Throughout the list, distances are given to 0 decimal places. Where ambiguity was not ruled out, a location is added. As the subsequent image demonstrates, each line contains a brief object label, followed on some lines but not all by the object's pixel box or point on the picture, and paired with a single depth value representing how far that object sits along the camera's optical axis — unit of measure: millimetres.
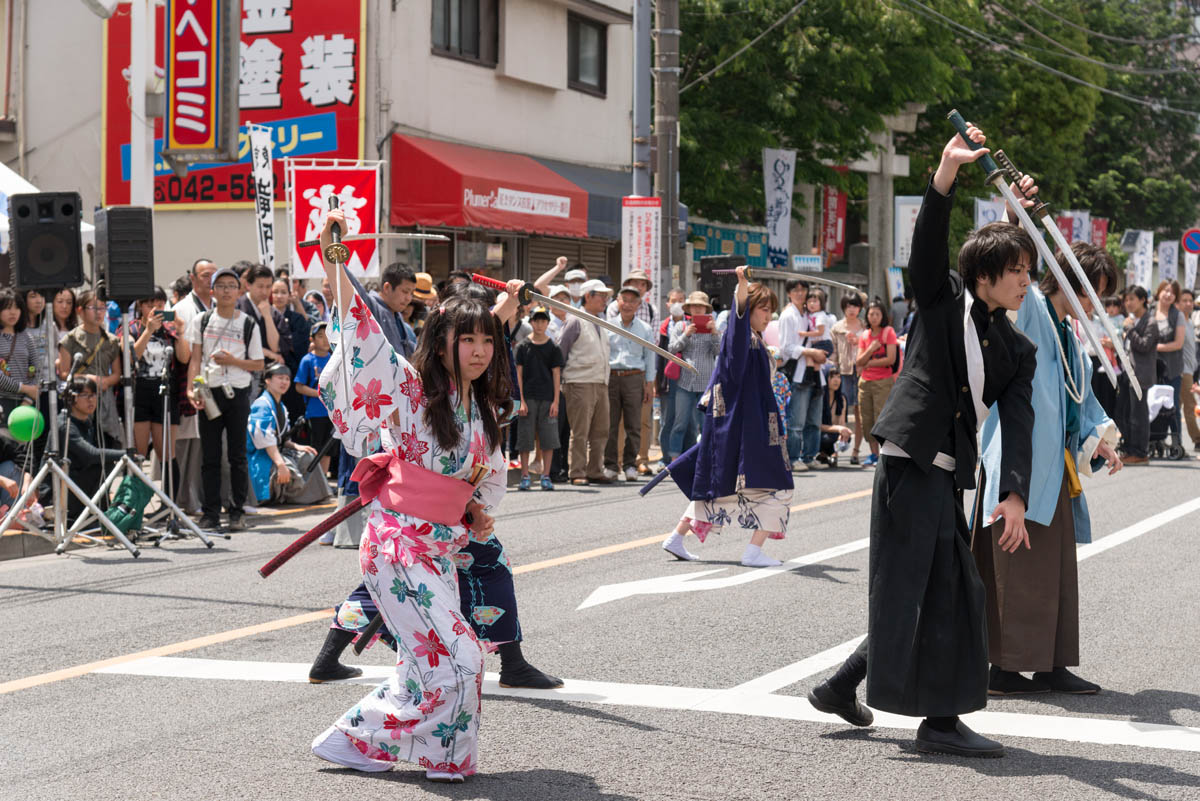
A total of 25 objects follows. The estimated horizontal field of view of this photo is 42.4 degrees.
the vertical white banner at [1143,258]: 37594
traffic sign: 29750
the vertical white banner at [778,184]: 27750
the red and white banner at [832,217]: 36250
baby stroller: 18031
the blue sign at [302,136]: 21219
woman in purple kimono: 9555
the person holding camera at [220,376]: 11414
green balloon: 10398
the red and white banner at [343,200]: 15641
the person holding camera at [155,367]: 11742
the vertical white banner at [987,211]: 32656
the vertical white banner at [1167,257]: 41562
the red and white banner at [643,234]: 18047
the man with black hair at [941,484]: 5129
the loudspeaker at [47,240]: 10477
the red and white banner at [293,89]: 21078
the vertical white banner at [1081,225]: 41375
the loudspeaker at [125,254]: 10719
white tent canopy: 16250
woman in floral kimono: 4898
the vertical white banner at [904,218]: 31422
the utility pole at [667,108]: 17938
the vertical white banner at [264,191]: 17703
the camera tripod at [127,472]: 10414
